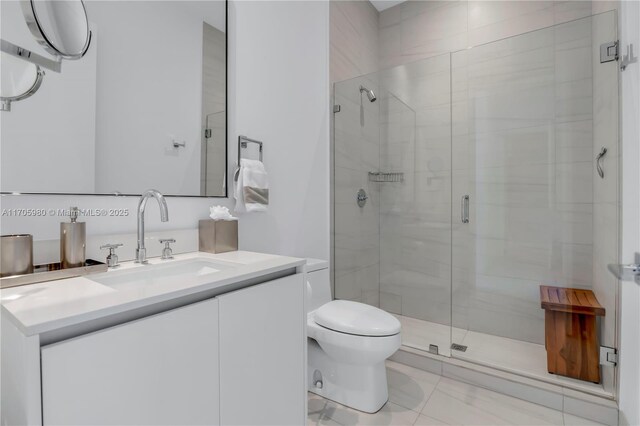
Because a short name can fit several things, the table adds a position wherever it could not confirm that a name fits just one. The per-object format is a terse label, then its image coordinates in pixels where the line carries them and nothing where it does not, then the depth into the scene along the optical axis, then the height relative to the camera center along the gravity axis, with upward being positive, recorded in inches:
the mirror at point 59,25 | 31.3 +19.1
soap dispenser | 36.7 -3.6
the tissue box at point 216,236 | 52.5 -3.7
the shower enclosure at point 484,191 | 70.3 +5.8
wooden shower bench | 63.4 -24.5
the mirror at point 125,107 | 37.4 +15.5
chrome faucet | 41.2 -0.7
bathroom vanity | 22.7 -11.7
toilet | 57.1 -23.9
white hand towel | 61.4 +4.8
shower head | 95.4 +35.1
